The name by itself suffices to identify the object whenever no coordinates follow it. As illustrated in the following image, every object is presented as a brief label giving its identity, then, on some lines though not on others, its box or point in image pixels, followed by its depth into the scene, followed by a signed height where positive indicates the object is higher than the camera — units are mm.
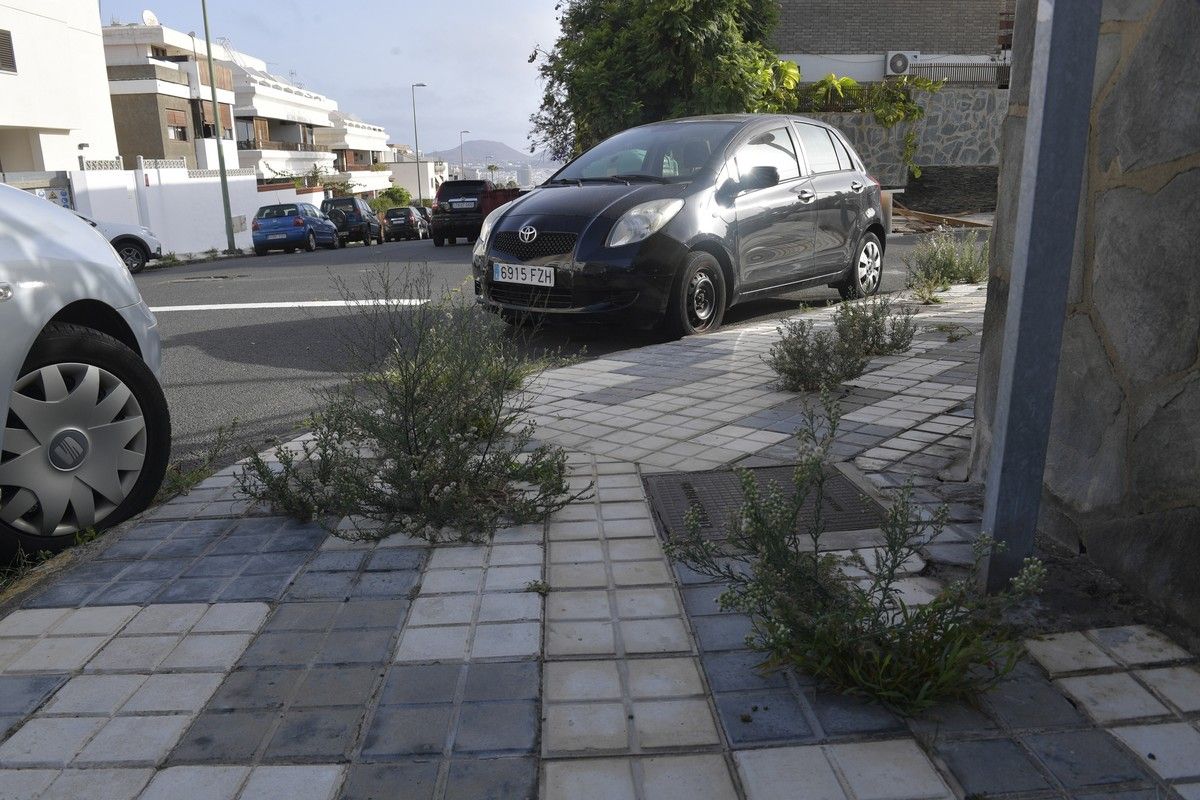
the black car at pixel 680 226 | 7234 -307
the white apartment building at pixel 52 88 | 32406 +3813
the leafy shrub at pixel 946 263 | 10047 -845
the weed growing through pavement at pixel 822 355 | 5645 -1002
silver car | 3303 -710
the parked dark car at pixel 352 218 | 32969 -900
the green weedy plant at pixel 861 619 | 2396 -1114
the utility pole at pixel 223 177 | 30891 +503
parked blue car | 27469 -1042
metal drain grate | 3613 -1260
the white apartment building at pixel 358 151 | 68919 +3648
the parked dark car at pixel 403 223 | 37094 -1265
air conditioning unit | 27234 +3500
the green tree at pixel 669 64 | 19969 +2651
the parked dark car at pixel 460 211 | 23891 -504
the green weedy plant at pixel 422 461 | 3682 -1080
